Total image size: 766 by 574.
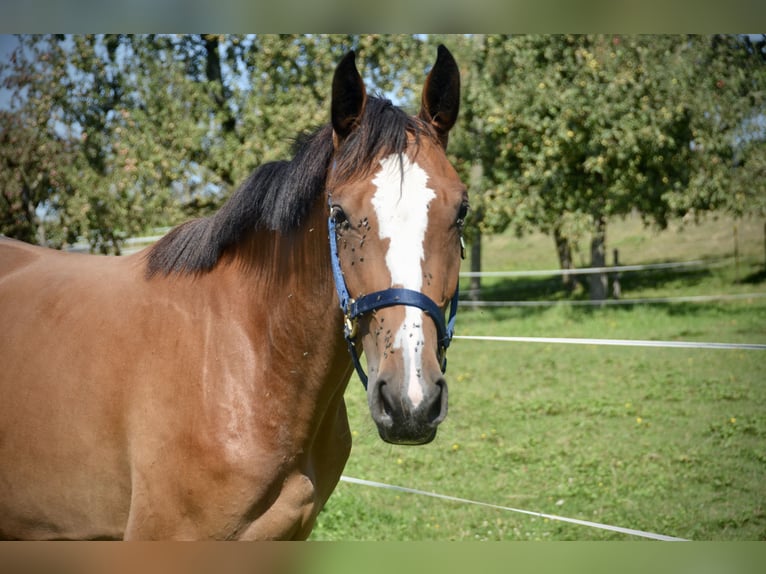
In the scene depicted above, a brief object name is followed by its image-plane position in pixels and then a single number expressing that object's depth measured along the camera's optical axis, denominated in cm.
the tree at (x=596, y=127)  1169
